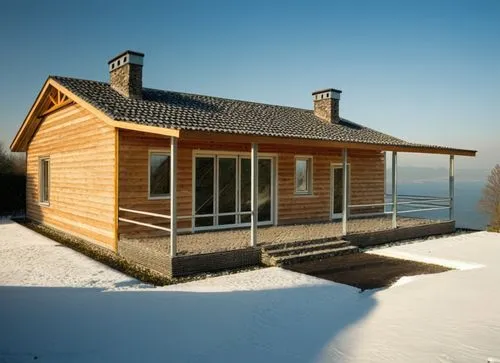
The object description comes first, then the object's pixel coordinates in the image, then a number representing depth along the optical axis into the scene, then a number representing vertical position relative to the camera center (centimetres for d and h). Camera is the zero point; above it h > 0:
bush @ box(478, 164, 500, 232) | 4322 -241
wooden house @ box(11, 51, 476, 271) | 992 +36
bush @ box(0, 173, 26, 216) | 1952 -102
